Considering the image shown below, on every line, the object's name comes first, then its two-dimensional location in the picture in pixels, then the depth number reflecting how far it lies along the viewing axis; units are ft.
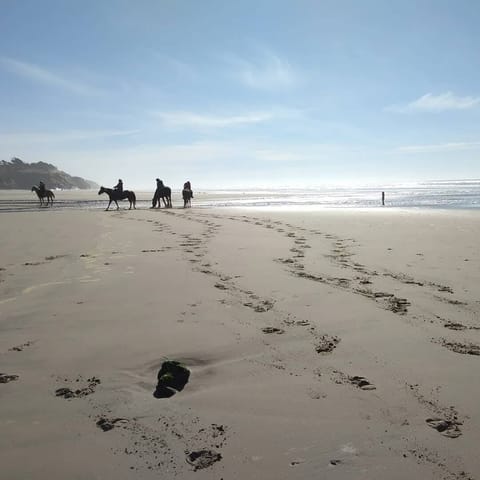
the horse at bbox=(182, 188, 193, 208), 97.18
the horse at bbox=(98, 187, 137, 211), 87.07
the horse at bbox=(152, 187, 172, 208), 94.43
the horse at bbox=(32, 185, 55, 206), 101.62
